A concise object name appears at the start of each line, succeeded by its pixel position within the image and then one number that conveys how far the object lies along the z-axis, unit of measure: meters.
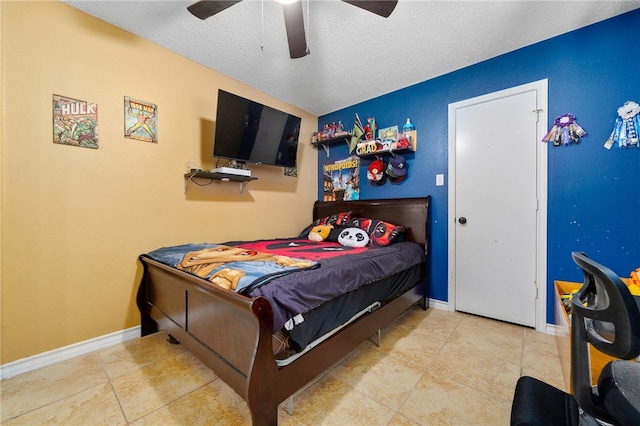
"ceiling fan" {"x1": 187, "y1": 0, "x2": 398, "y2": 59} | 1.53
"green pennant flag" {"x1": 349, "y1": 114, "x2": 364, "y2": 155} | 3.30
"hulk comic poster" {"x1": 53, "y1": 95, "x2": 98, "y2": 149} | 1.82
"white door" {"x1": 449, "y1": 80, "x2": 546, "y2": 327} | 2.29
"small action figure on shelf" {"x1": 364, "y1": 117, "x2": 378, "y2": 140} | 3.23
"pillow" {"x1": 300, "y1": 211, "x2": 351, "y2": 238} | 3.14
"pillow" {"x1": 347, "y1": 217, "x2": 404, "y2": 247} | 2.58
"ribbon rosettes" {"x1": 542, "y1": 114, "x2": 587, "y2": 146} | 2.08
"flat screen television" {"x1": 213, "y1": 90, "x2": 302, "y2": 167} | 2.47
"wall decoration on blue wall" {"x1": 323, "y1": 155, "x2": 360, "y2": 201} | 3.48
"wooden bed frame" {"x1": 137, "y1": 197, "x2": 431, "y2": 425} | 1.06
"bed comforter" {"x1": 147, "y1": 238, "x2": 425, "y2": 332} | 1.17
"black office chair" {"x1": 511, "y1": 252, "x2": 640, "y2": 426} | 0.63
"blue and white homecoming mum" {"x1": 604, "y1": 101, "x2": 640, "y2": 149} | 1.85
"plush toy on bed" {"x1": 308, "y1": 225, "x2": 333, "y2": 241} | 2.93
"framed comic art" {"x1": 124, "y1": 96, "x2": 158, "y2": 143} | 2.13
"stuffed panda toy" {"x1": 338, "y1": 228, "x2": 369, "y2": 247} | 2.54
